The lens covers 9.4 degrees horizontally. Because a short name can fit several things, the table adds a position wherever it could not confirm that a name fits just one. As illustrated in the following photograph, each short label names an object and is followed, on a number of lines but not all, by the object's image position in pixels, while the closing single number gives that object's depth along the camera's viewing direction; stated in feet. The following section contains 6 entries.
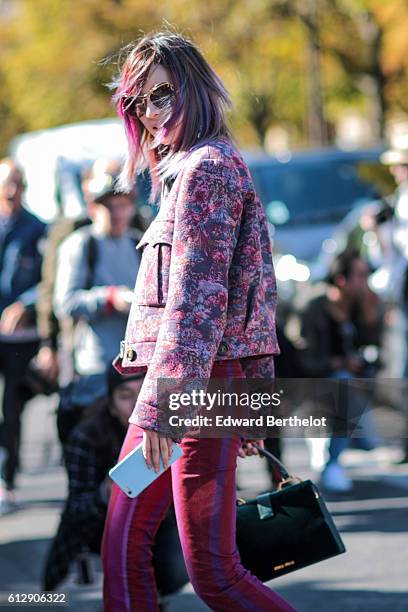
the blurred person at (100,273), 38.73
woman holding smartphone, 19.85
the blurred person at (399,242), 47.83
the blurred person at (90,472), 29.84
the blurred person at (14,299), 44.52
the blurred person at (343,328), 45.38
